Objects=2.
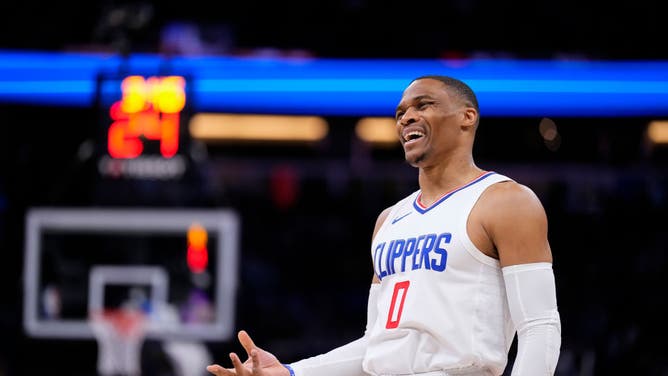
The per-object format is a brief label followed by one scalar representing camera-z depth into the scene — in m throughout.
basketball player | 5.54
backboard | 17.86
